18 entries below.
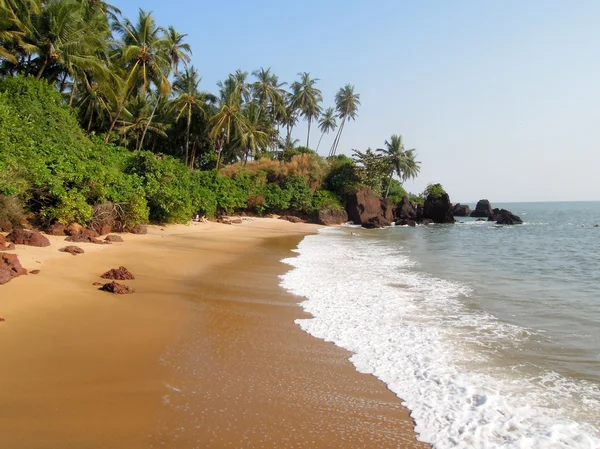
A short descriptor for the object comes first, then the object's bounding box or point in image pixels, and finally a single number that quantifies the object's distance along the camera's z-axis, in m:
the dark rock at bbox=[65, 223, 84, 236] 13.45
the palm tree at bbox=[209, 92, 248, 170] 35.59
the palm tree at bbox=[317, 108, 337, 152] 60.68
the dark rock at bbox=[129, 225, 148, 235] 16.92
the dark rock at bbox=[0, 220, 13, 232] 11.50
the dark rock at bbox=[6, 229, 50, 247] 10.66
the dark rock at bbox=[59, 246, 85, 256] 11.01
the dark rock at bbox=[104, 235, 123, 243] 14.00
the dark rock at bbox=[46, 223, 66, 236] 13.10
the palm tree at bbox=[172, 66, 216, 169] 35.56
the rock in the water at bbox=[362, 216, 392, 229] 36.06
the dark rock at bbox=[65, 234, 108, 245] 12.70
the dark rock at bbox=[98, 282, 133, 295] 7.69
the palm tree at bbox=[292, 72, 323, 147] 52.28
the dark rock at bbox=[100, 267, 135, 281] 8.80
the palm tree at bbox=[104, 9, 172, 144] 26.23
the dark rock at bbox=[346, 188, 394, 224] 39.16
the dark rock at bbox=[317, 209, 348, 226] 37.25
